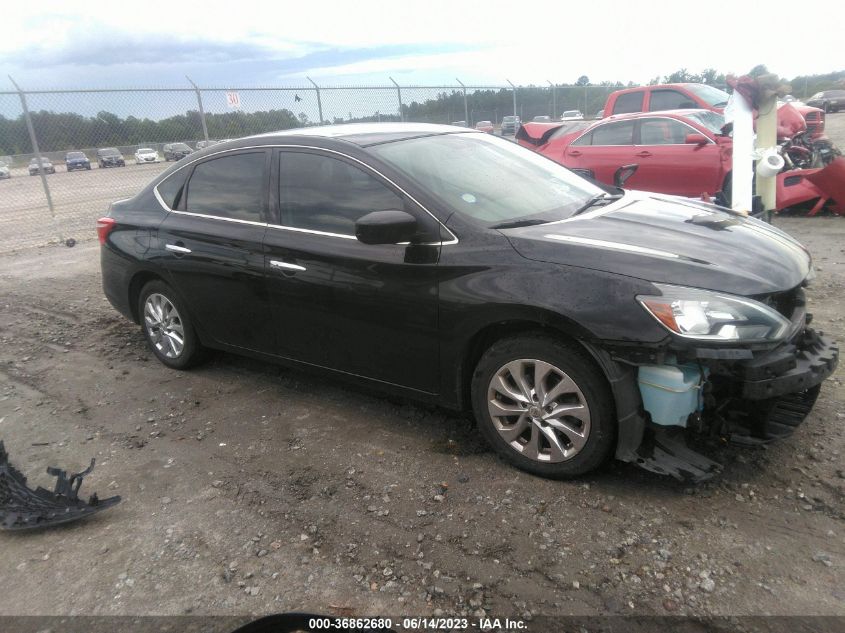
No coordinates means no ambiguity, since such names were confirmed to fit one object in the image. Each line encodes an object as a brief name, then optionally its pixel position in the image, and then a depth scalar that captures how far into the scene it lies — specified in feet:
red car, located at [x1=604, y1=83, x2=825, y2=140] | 37.58
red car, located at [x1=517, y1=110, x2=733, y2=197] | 28.94
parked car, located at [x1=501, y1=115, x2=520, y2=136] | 66.98
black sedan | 8.84
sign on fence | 41.88
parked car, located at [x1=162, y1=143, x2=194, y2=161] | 48.71
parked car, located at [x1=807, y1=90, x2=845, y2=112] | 124.47
